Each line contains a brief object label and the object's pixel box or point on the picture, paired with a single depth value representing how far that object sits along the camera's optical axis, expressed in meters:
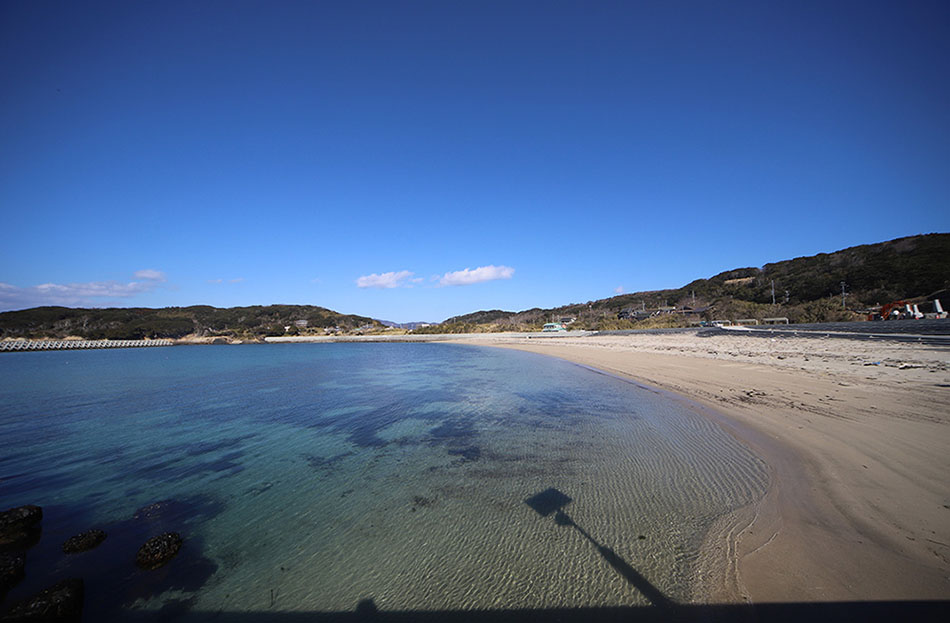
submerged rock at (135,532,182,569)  3.65
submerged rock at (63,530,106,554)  3.92
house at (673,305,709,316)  57.94
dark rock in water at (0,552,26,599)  3.29
